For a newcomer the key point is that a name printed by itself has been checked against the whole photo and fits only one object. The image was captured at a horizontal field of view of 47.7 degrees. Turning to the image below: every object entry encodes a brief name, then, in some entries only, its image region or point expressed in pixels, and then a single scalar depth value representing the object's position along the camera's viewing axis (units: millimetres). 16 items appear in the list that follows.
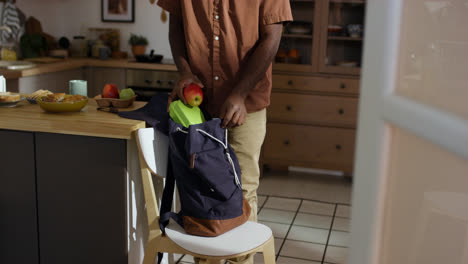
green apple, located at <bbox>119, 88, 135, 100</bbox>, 2326
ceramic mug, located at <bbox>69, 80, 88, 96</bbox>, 2434
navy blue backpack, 1797
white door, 762
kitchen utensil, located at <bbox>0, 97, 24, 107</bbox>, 2295
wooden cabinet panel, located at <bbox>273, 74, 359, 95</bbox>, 3949
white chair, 1771
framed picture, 4852
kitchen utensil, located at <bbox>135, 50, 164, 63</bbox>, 4398
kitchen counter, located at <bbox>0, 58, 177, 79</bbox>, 3980
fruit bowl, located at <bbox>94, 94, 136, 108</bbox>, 2295
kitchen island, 2037
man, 2031
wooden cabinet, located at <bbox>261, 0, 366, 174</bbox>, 3975
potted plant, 4770
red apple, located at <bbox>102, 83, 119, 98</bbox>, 2323
